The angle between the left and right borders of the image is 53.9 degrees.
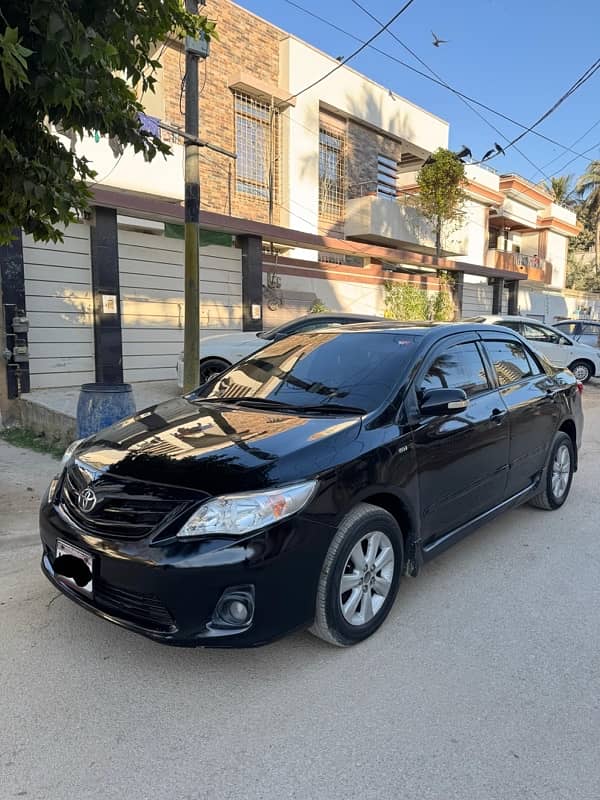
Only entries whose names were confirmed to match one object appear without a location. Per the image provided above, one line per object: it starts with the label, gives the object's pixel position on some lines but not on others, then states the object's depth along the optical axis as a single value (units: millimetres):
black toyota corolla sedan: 2531
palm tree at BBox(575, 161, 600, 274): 43906
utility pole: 6402
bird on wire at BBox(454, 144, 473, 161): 18859
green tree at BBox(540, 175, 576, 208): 47188
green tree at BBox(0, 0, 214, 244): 2773
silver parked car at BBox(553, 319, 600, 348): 16828
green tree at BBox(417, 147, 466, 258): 18672
